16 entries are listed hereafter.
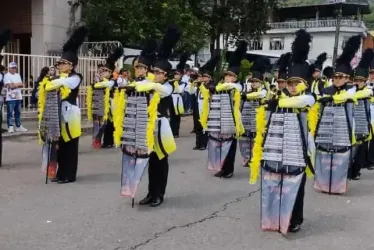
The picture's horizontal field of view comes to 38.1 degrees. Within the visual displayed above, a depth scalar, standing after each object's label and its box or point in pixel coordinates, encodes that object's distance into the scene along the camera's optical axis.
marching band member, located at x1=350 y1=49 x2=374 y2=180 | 8.73
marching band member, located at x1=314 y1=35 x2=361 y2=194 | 7.52
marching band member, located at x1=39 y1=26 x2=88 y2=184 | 7.48
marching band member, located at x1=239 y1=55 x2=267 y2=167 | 9.27
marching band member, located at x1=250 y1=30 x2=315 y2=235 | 5.48
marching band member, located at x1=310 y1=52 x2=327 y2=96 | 11.78
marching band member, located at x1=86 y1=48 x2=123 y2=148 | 10.89
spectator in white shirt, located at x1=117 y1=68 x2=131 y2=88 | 11.75
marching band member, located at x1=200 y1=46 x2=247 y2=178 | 8.42
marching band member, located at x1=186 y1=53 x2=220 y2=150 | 10.95
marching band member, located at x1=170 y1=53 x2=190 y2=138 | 13.19
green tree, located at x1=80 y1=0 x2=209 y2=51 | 18.88
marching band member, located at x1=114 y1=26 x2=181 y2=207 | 6.29
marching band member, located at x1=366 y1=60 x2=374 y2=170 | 9.37
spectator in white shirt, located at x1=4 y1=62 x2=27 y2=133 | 12.42
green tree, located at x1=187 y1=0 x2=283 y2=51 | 24.83
